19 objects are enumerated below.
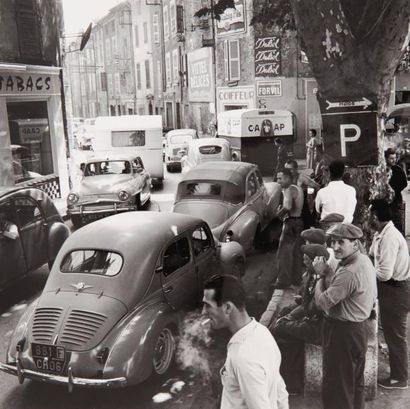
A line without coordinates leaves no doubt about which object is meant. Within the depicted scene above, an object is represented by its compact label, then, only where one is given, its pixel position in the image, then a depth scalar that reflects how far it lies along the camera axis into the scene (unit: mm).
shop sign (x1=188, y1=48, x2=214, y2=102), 30547
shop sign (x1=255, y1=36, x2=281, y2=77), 24891
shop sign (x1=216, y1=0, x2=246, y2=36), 26092
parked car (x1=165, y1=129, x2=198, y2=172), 22375
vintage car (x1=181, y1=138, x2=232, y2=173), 17355
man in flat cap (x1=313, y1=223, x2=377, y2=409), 4176
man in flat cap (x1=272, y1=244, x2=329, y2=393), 4816
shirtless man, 7367
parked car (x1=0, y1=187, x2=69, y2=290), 7820
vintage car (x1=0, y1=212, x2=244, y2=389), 5195
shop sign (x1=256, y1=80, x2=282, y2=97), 25109
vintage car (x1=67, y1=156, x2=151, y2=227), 12711
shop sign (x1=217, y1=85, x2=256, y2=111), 26328
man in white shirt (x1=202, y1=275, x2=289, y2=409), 2645
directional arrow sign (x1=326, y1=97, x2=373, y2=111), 4672
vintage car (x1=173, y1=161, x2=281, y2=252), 9141
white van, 18641
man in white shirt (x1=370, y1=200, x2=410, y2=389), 4926
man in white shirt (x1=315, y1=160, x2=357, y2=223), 6102
